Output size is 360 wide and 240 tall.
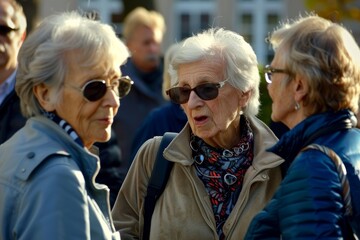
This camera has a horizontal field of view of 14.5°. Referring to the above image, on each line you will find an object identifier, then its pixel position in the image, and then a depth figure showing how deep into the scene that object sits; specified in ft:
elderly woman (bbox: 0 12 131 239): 18.30
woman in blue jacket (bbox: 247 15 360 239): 18.44
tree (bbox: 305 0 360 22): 73.01
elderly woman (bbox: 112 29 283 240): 23.19
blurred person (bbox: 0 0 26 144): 30.14
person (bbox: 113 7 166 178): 42.31
